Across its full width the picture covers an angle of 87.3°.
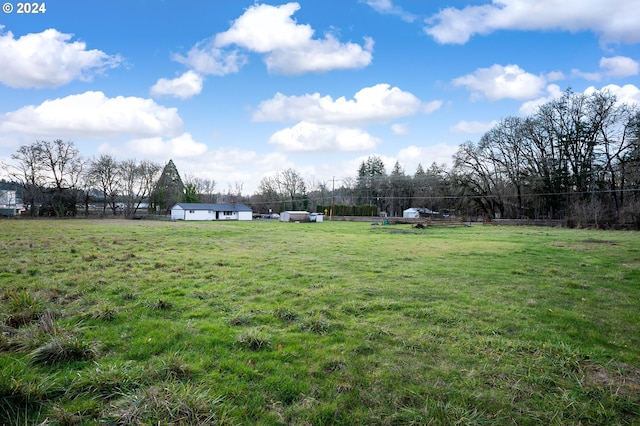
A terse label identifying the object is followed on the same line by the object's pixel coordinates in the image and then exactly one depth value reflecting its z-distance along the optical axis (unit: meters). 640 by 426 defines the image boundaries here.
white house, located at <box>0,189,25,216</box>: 67.25
